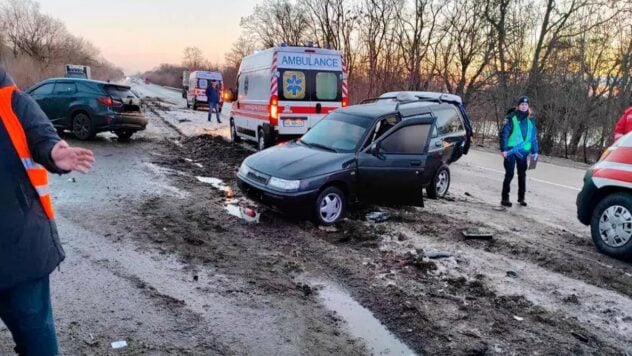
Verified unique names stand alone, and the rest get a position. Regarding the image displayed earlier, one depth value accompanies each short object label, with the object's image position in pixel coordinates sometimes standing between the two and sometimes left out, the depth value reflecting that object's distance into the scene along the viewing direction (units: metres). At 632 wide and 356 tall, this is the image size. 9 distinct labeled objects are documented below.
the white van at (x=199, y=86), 30.73
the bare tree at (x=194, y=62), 123.88
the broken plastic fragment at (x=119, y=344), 3.19
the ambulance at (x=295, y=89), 11.17
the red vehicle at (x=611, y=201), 5.46
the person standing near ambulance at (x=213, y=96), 21.12
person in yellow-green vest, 7.91
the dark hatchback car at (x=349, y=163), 6.18
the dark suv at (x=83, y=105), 12.91
